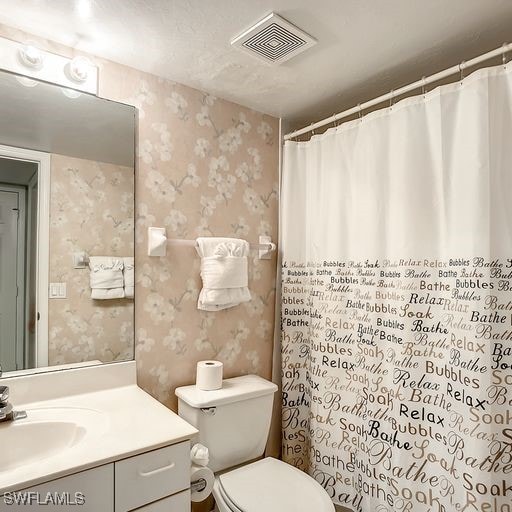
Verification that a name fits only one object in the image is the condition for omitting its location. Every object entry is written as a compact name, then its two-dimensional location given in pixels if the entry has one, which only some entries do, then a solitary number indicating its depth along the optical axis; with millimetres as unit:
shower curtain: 1335
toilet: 1474
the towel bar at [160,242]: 1685
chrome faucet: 1228
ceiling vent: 1350
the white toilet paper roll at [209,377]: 1729
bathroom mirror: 1409
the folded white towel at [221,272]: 1792
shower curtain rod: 1342
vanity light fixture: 1386
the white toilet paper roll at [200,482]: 1428
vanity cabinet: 1000
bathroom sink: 1194
